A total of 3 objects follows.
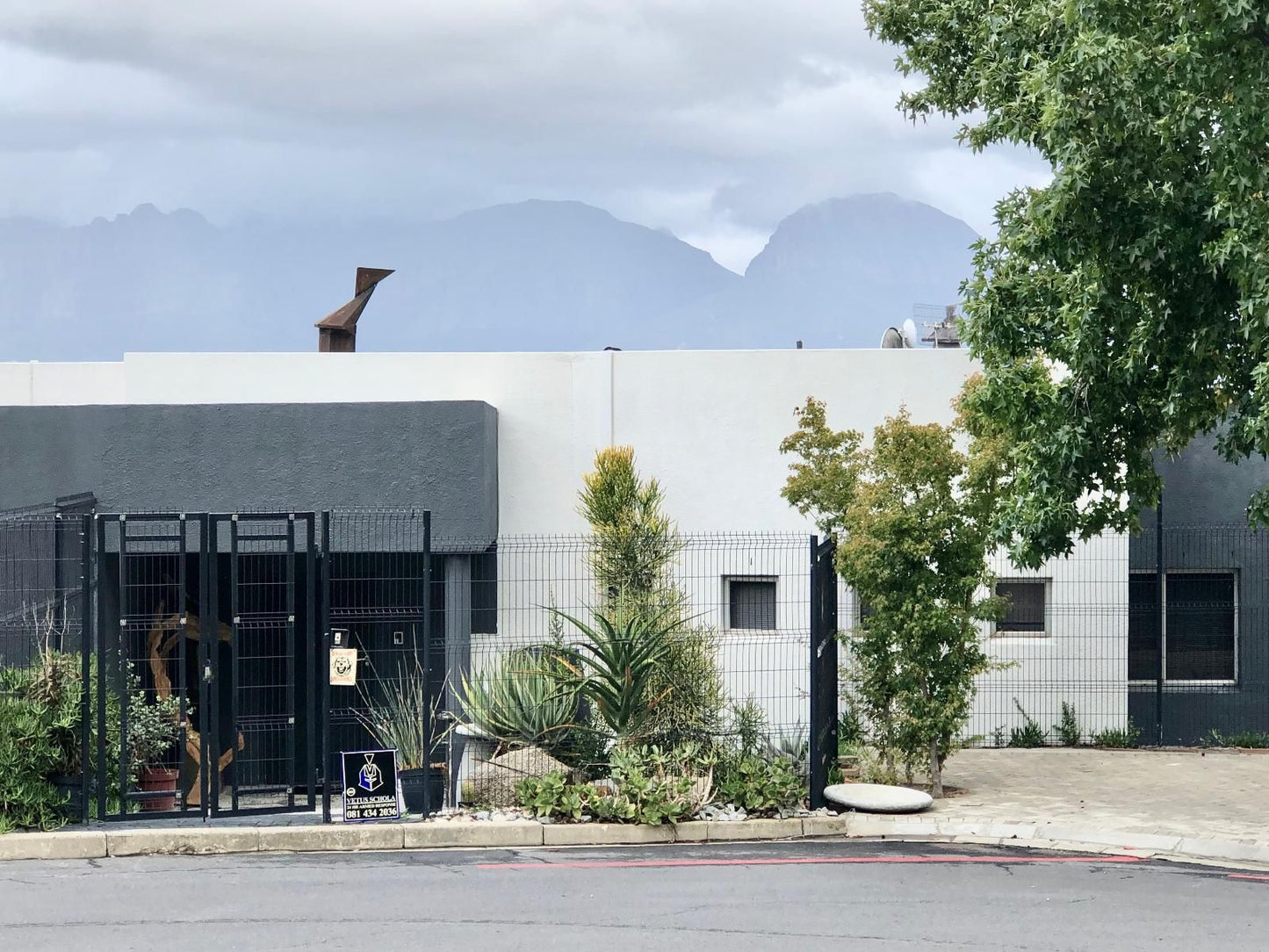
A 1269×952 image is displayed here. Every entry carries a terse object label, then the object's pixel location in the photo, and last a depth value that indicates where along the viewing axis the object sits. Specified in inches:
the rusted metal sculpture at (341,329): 836.6
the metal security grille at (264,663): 488.7
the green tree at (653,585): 525.3
